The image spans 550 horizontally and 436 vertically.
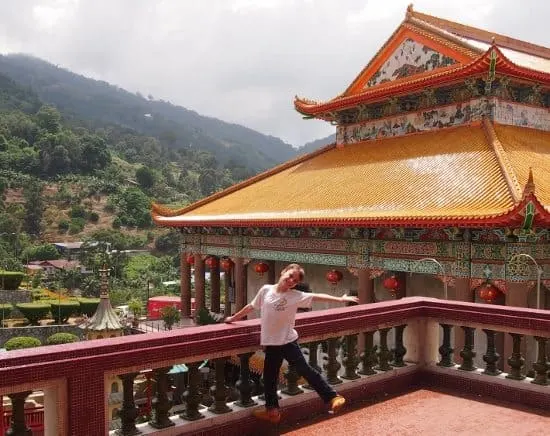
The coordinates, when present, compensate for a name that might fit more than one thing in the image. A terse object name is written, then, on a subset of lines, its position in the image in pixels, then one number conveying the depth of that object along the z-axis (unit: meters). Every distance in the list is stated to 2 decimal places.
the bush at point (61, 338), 36.22
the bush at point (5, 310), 48.24
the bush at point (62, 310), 47.44
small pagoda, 30.11
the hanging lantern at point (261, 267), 20.91
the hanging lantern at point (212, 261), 24.59
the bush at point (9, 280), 54.62
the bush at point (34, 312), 46.34
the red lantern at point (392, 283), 15.77
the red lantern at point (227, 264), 23.52
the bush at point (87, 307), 50.03
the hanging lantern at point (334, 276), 17.79
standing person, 5.00
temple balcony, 4.13
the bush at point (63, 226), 105.69
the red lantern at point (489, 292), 13.41
